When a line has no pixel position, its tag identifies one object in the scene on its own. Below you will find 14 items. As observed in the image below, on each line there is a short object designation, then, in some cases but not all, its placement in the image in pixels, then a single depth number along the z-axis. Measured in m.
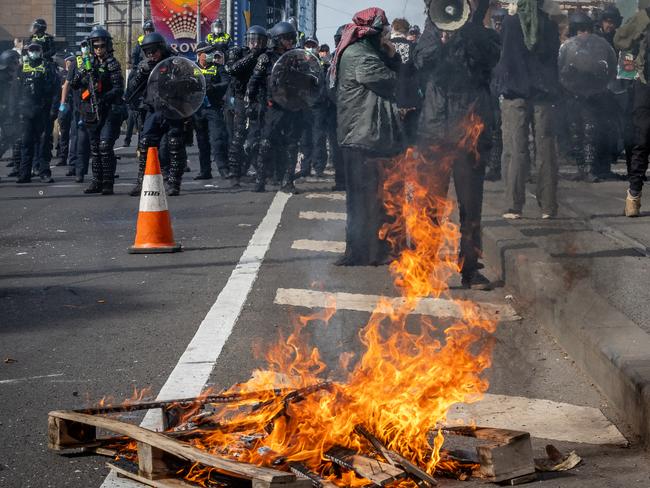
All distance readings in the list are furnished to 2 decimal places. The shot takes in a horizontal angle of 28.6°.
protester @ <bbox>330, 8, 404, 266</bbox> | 9.77
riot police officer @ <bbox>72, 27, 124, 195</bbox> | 16.08
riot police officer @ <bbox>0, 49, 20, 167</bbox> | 19.00
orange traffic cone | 10.95
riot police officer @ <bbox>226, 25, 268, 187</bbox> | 17.09
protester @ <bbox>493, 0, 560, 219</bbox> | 12.01
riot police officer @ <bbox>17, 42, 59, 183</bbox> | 18.50
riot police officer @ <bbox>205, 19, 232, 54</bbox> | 20.68
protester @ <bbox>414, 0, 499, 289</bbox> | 8.79
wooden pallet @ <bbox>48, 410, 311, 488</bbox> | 4.05
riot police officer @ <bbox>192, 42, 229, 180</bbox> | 19.19
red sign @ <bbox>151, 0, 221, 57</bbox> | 45.78
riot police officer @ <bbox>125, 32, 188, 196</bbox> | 15.74
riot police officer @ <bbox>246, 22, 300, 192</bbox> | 16.36
